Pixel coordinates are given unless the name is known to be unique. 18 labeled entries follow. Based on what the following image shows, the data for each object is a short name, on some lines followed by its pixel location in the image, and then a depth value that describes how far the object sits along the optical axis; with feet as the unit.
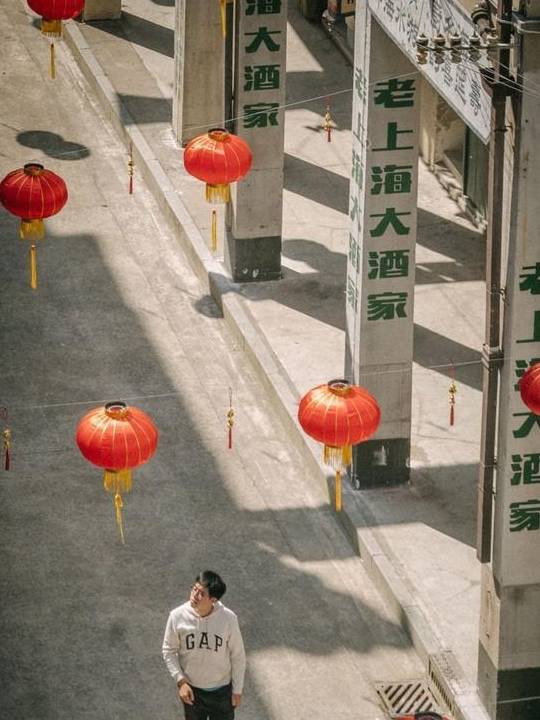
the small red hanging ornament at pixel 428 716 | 65.26
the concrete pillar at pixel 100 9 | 128.06
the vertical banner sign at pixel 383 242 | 76.43
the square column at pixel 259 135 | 95.09
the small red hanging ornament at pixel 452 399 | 86.58
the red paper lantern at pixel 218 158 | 90.79
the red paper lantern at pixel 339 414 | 72.64
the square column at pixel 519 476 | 60.90
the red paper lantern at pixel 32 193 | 87.66
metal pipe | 60.39
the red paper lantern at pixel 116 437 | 72.23
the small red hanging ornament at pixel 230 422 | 86.22
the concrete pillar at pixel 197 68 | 109.60
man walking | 60.29
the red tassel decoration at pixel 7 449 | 83.66
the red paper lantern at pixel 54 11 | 102.78
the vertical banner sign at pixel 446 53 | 63.05
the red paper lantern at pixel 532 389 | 61.52
